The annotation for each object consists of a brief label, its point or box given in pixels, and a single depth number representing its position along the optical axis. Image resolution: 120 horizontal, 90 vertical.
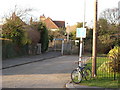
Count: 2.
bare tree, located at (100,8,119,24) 41.00
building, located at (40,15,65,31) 71.01
